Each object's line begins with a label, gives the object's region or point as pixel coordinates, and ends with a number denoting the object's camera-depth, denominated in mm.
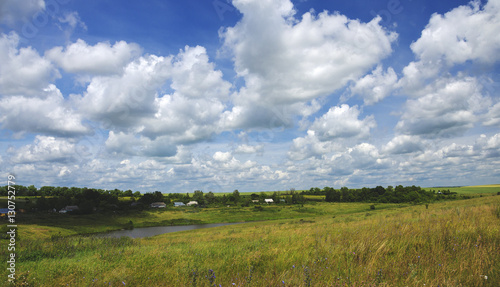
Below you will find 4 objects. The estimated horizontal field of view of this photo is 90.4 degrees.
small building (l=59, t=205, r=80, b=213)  109562
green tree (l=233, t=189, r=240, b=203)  157975
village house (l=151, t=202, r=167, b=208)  150500
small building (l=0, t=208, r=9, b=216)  90438
